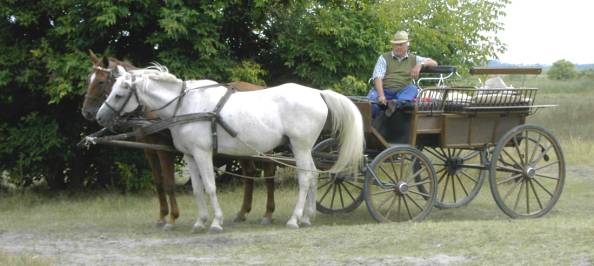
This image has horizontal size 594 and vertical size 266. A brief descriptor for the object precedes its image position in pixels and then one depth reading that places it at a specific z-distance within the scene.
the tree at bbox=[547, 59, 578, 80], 56.94
